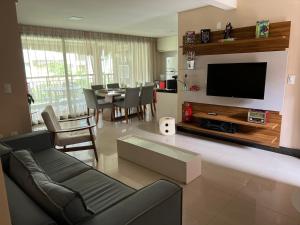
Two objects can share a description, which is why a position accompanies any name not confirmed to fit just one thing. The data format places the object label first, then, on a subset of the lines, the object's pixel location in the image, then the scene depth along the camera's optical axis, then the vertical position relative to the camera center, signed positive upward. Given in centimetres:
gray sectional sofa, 109 -70
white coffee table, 257 -104
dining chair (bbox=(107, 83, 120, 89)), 660 -34
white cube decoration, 431 -101
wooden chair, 281 -84
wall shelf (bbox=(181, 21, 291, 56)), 311 +46
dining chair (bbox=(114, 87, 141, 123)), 530 -63
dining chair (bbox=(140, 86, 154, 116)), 567 -56
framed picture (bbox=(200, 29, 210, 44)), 384 +64
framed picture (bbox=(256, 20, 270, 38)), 317 +62
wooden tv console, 337 -88
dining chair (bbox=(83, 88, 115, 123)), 539 -71
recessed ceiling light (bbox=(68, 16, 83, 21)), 457 +119
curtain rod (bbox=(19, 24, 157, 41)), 529 +113
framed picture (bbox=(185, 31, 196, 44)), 409 +67
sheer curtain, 550 +34
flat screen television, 335 -12
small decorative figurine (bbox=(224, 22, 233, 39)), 361 +68
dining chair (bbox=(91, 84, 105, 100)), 627 -34
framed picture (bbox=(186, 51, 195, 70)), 413 +24
